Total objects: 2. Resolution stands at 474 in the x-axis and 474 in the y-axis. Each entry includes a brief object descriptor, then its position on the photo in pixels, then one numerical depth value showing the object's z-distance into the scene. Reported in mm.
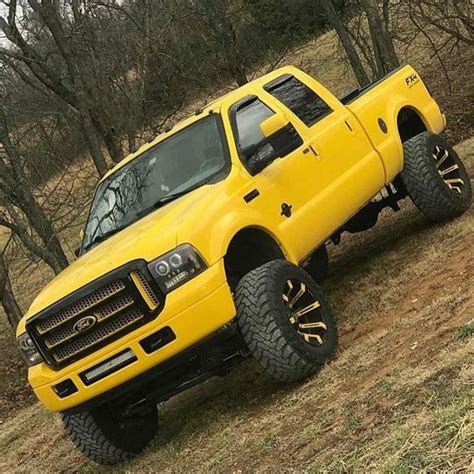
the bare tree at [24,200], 13922
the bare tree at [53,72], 13219
